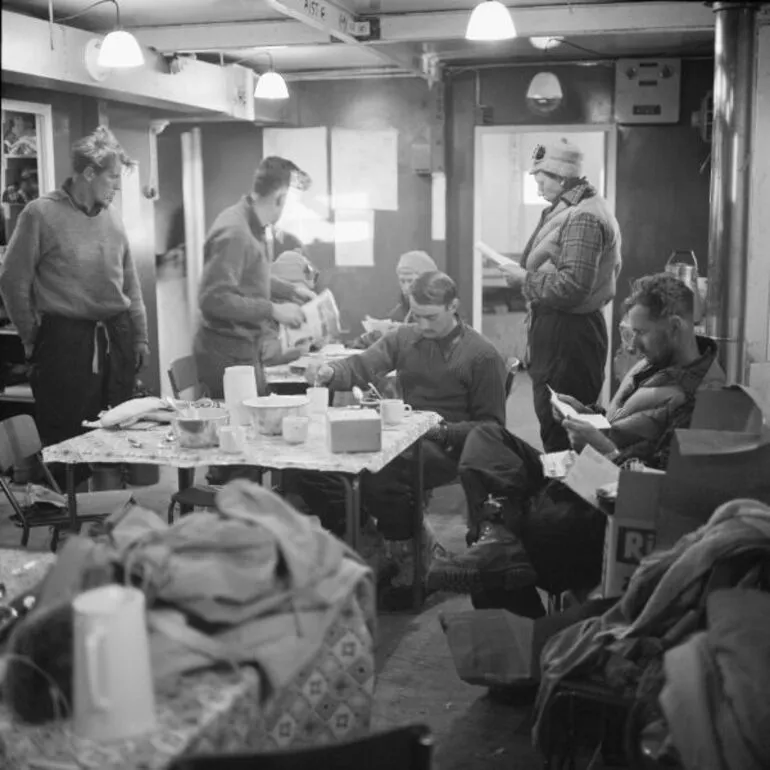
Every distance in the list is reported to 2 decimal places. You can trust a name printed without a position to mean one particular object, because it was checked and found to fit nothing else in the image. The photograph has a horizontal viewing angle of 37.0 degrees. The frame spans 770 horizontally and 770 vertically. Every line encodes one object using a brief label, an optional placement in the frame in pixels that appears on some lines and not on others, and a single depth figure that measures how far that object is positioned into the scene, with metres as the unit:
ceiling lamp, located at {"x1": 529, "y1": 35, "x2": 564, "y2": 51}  7.45
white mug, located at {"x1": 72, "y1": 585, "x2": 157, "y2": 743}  1.82
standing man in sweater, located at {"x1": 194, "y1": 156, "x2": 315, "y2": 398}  5.55
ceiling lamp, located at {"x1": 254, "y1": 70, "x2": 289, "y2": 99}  7.20
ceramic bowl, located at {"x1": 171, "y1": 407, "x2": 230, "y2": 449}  3.93
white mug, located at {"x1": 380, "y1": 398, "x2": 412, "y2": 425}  4.29
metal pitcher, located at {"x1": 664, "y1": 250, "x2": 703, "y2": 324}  6.41
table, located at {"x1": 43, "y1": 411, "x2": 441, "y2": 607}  3.80
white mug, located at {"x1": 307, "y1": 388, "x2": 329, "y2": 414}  4.49
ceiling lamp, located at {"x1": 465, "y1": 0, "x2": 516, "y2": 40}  5.05
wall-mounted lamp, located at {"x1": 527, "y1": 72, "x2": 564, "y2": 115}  8.04
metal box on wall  8.09
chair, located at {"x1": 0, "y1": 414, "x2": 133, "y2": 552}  4.33
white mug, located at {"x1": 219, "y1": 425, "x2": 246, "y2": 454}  3.90
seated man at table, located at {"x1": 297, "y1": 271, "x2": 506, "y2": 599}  4.65
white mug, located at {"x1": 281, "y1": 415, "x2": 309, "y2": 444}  3.97
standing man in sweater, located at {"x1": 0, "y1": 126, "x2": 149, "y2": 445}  5.41
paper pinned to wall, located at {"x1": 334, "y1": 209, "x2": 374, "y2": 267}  8.91
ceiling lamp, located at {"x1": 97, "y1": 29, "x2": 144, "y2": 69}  5.32
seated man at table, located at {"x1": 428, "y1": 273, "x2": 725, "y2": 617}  3.68
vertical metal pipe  4.79
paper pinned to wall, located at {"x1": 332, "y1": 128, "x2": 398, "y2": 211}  8.77
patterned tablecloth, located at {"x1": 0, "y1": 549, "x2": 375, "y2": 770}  1.85
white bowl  4.12
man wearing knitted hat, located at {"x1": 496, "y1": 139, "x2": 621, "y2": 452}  5.41
